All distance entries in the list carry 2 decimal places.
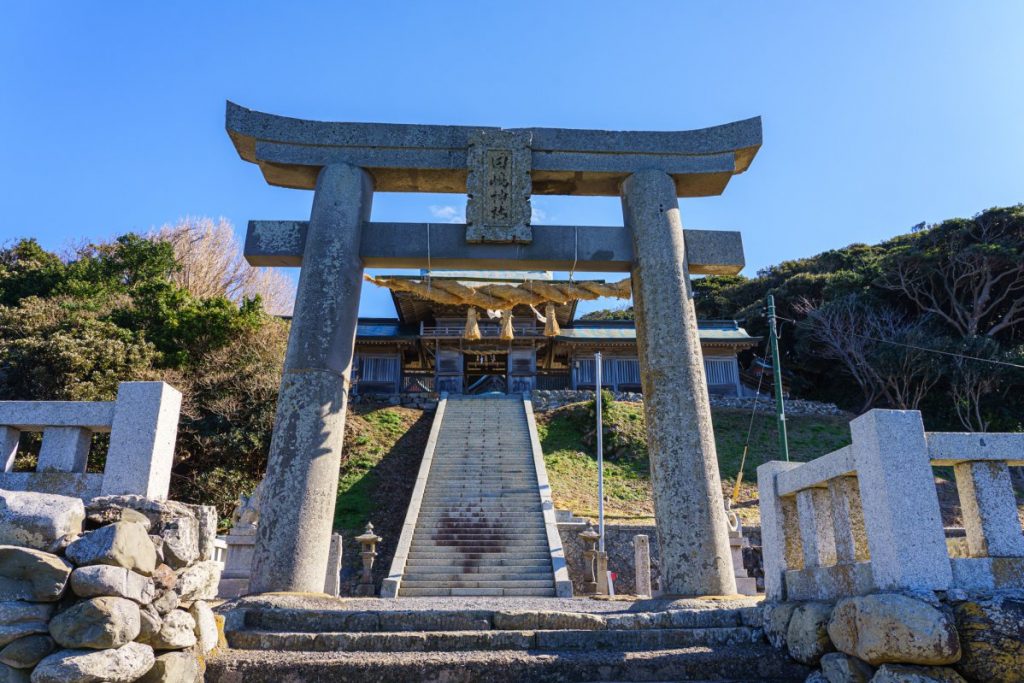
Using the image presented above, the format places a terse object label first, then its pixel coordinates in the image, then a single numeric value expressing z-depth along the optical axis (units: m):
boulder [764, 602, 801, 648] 4.28
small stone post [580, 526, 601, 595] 13.24
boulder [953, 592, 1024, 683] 3.08
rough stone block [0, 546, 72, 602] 3.00
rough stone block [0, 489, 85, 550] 3.07
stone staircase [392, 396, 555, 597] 12.09
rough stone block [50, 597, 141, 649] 2.98
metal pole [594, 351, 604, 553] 14.88
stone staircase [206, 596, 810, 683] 3.83
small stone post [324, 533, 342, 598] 11.16
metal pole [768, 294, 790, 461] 15.43
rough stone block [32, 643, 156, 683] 2.89
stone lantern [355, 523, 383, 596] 13.30
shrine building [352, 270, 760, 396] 30.17
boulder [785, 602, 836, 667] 3.81
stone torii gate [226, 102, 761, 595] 6.18
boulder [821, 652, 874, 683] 3.35
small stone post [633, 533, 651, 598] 12.37
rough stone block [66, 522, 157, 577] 3.12
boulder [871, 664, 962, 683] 3.09
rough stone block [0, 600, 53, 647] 2.94
